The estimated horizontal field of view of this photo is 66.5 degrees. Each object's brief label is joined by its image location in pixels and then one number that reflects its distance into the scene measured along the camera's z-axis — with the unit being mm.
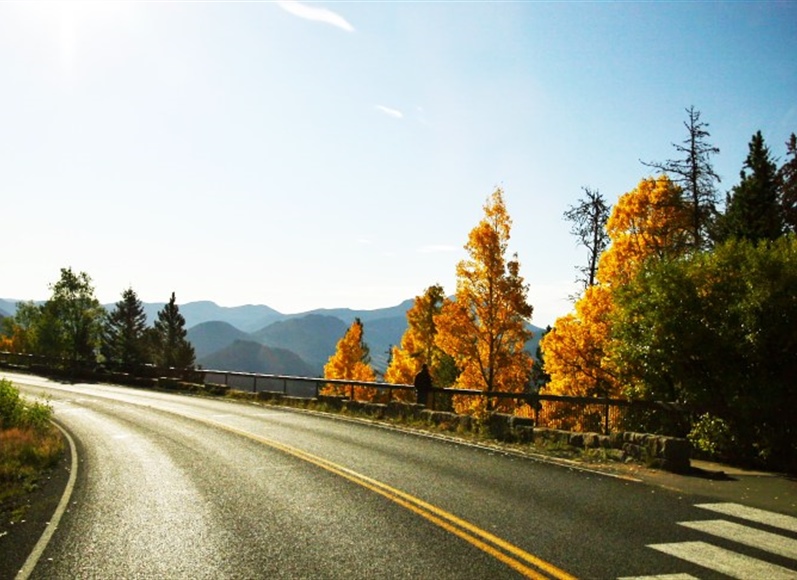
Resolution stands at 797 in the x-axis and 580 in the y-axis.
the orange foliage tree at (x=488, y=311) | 35188
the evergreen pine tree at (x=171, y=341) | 98812
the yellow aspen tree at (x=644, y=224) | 30000
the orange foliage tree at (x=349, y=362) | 58594
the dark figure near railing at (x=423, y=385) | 21531
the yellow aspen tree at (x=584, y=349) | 29000
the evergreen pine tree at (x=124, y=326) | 108125
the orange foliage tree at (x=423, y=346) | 52781
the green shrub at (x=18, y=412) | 18312
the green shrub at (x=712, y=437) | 12570
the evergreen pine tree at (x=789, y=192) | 38781
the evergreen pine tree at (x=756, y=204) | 35469
